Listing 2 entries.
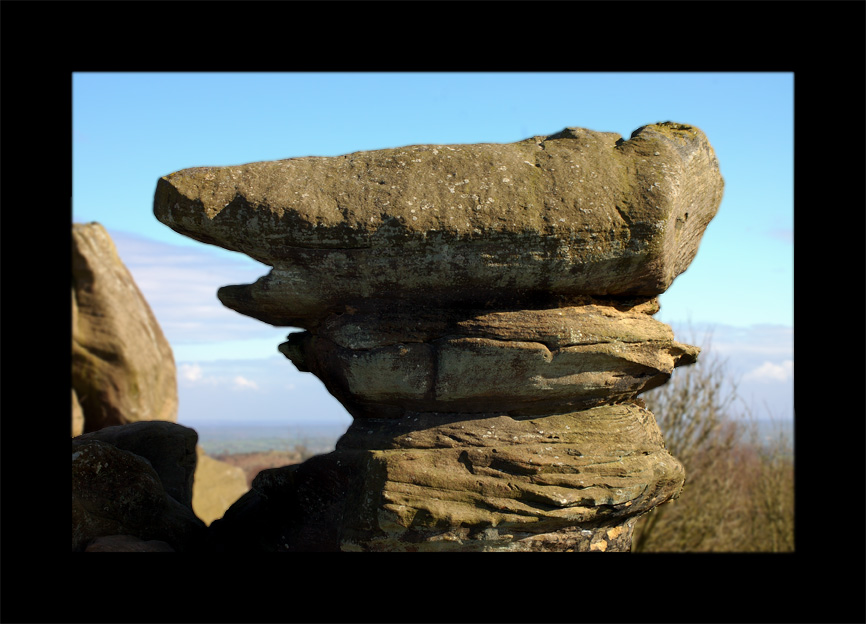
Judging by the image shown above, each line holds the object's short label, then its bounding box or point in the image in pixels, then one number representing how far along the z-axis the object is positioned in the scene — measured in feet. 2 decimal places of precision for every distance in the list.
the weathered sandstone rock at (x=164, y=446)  28.99
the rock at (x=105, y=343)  60.90
